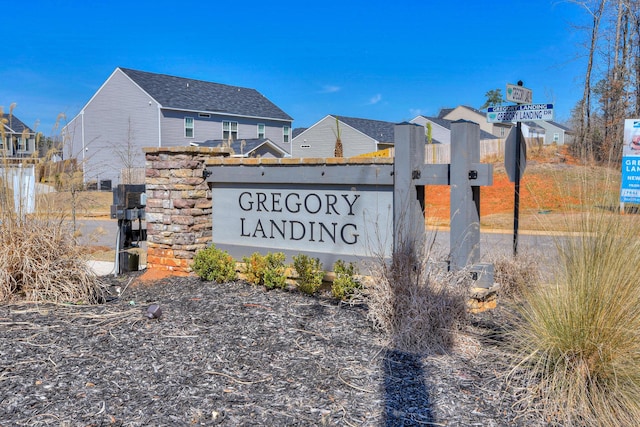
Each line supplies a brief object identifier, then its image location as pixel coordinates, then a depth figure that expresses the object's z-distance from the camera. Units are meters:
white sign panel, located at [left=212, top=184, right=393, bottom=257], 5.89
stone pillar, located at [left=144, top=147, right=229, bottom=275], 7.00
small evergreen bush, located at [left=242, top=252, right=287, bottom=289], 6.10
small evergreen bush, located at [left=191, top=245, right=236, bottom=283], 6.59
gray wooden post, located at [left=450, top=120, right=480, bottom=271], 5.38
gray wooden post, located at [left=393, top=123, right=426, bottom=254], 5.50
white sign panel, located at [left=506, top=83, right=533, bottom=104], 7.22
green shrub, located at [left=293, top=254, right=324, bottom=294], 5.81
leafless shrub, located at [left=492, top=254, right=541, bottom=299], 5.99
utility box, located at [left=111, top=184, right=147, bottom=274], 7.56
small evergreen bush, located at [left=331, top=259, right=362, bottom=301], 5.50
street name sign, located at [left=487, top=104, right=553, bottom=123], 7.26
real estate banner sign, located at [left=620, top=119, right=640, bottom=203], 10.72
